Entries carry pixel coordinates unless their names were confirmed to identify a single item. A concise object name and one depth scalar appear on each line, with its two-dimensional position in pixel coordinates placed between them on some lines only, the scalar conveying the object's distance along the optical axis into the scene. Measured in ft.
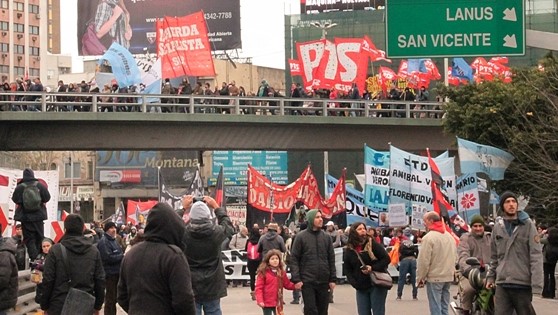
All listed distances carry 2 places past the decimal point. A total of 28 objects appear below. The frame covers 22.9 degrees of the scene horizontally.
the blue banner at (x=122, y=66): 154.10
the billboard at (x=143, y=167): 360.81
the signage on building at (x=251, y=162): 338.54
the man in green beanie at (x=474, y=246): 54.39
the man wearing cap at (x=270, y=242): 76.89
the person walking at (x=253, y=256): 85.15
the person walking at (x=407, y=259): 87.56
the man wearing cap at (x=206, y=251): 43.73
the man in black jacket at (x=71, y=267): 41.47
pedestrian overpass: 141.38
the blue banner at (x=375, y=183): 107.24
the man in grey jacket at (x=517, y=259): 42.14
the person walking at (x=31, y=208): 62.59
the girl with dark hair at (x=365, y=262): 50.88
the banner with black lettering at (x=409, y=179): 98.31
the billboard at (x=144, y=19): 267.39
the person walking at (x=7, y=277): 41.52
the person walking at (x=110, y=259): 60.49
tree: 106.11
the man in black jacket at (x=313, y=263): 51.49
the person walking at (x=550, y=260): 80.95
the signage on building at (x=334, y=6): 317.22
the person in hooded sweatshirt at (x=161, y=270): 29.86
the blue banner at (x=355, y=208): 110.42
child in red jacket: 56.34
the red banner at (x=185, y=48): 168.96
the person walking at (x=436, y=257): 56.18
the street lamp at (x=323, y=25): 293.53
